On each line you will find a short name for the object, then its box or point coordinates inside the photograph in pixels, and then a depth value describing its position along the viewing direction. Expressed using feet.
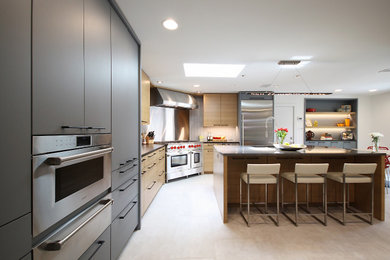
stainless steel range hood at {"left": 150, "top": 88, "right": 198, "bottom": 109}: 15.31
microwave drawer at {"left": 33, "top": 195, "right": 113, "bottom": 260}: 2.91
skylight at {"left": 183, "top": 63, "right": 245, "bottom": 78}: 11.32
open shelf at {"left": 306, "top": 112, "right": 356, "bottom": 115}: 19.47
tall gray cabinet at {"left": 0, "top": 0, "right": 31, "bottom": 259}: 2.23
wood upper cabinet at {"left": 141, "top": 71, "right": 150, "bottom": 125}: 11.45
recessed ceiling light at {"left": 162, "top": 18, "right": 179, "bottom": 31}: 6.28
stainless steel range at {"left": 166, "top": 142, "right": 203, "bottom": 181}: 14.65
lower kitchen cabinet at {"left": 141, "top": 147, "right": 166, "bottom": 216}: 8.52
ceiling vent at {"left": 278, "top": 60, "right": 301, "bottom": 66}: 9.59
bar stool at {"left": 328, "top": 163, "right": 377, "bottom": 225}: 7.75
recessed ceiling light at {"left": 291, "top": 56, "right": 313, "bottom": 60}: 9.35
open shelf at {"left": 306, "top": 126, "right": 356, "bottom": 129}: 19.45
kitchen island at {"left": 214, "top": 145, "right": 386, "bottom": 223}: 8.52
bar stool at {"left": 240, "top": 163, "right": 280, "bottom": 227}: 7.60
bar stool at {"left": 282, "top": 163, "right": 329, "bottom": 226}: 7.75
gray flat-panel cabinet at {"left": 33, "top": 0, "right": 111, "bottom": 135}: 2.80
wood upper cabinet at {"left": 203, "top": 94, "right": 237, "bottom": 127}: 18.39
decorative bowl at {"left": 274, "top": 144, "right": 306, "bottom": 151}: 9.14
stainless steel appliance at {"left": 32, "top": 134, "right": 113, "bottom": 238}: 2.77
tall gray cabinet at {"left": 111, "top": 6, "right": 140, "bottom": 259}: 5.39
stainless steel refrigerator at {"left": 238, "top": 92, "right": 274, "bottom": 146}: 17.71
